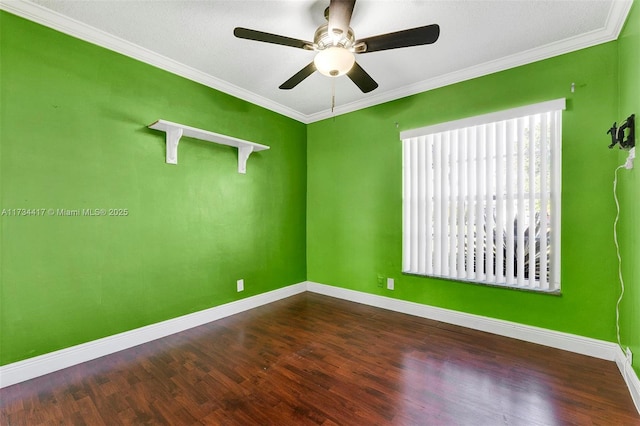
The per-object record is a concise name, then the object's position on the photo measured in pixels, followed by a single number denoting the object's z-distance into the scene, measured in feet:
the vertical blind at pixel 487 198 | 8.19
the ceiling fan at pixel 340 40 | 5.64
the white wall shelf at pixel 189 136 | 8.53
